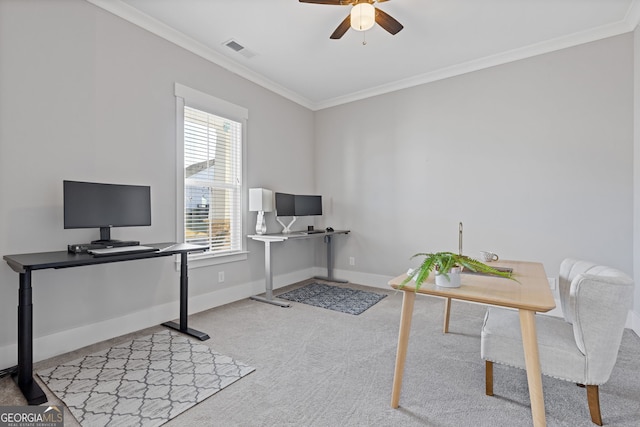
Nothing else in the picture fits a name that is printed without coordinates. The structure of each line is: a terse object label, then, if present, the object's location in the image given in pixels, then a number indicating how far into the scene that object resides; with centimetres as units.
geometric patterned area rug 167
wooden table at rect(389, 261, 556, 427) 139
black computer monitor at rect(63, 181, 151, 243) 225
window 324
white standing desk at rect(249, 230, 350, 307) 363
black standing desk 178
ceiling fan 229
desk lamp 383
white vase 163
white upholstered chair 140
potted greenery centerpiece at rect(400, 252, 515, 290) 161
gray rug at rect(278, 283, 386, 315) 354
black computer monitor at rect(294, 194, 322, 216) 437
